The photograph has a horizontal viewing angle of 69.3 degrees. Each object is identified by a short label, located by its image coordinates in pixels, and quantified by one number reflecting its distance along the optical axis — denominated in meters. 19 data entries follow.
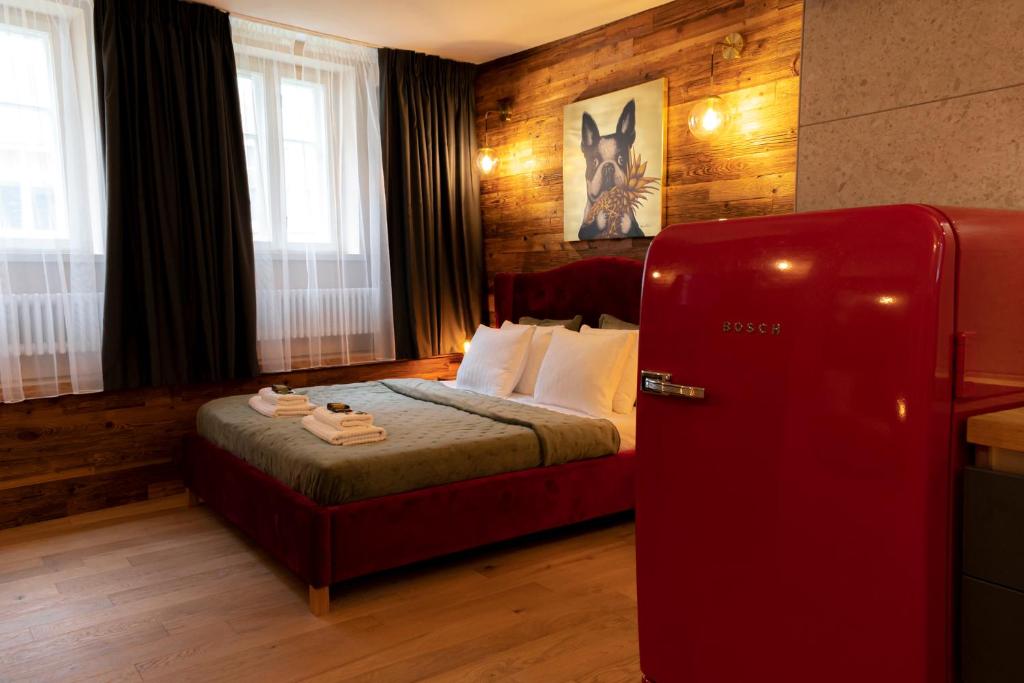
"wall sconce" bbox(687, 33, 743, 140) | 3.51
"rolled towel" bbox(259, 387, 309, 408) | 3.43
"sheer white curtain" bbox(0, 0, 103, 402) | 3.50
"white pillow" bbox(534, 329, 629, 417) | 3.54
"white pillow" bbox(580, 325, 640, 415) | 3.62
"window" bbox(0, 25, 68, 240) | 3.49
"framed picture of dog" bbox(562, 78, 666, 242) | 3.97
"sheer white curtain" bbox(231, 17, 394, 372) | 4.25
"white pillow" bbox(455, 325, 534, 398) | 4.06
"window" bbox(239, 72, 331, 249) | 4.21
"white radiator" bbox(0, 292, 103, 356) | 3.52
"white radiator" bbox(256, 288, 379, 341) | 4.30
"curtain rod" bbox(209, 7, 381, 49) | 4.11
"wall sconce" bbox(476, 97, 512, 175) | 4.96
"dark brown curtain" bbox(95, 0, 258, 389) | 3.71
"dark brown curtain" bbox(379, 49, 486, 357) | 4.77
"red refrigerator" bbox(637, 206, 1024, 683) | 1.20
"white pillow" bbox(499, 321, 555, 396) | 4.07
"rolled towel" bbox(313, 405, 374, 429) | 2.93
